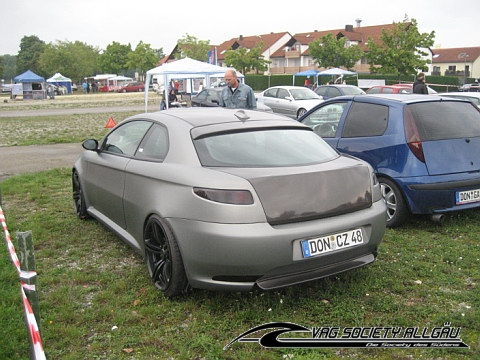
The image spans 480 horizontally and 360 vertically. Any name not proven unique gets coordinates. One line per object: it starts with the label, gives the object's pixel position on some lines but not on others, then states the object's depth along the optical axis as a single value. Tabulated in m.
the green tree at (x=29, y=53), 107.56
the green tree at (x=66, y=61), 79.44
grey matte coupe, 3.38
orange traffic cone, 15.16
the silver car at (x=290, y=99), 19.81
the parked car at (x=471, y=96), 12.34
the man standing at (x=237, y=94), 7.93
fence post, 2.66
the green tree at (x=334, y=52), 60.25
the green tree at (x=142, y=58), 83.88
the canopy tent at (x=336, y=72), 39.06
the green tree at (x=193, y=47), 77.00
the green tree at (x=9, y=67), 150.38
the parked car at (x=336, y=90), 20.75
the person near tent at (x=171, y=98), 23.03
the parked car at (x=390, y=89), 20.69
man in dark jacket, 15.31
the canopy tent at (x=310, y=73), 44.36
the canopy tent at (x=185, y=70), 22.52
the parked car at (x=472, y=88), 36.92
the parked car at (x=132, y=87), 66.94
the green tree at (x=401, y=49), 46.97
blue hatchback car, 5.31
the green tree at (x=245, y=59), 67.75
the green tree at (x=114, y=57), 96.44
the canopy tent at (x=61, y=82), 59.13
